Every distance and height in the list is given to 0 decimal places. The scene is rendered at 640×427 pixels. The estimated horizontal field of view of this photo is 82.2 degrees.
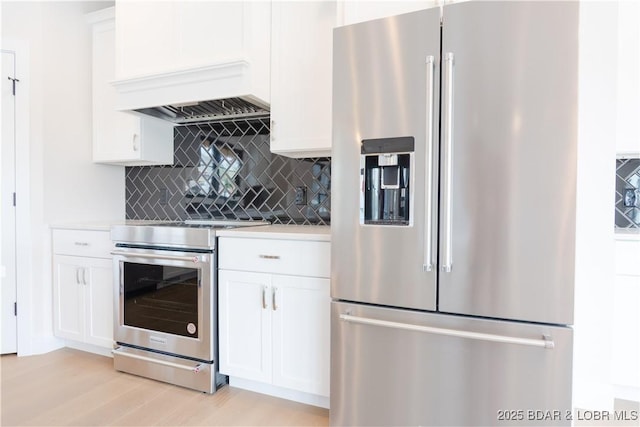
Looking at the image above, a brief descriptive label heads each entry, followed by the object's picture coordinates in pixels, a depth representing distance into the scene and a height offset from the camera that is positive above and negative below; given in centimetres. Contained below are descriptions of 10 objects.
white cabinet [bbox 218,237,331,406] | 188 -64
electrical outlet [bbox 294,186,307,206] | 256 +4
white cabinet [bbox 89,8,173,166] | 281 +59
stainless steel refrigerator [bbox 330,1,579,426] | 130 -4
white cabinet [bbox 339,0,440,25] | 179 +98
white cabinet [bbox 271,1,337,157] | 215 +76
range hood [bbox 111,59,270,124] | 217 +68
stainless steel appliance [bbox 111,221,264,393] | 208 -62
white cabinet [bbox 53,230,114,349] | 250 -61
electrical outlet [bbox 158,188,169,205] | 307 +4
